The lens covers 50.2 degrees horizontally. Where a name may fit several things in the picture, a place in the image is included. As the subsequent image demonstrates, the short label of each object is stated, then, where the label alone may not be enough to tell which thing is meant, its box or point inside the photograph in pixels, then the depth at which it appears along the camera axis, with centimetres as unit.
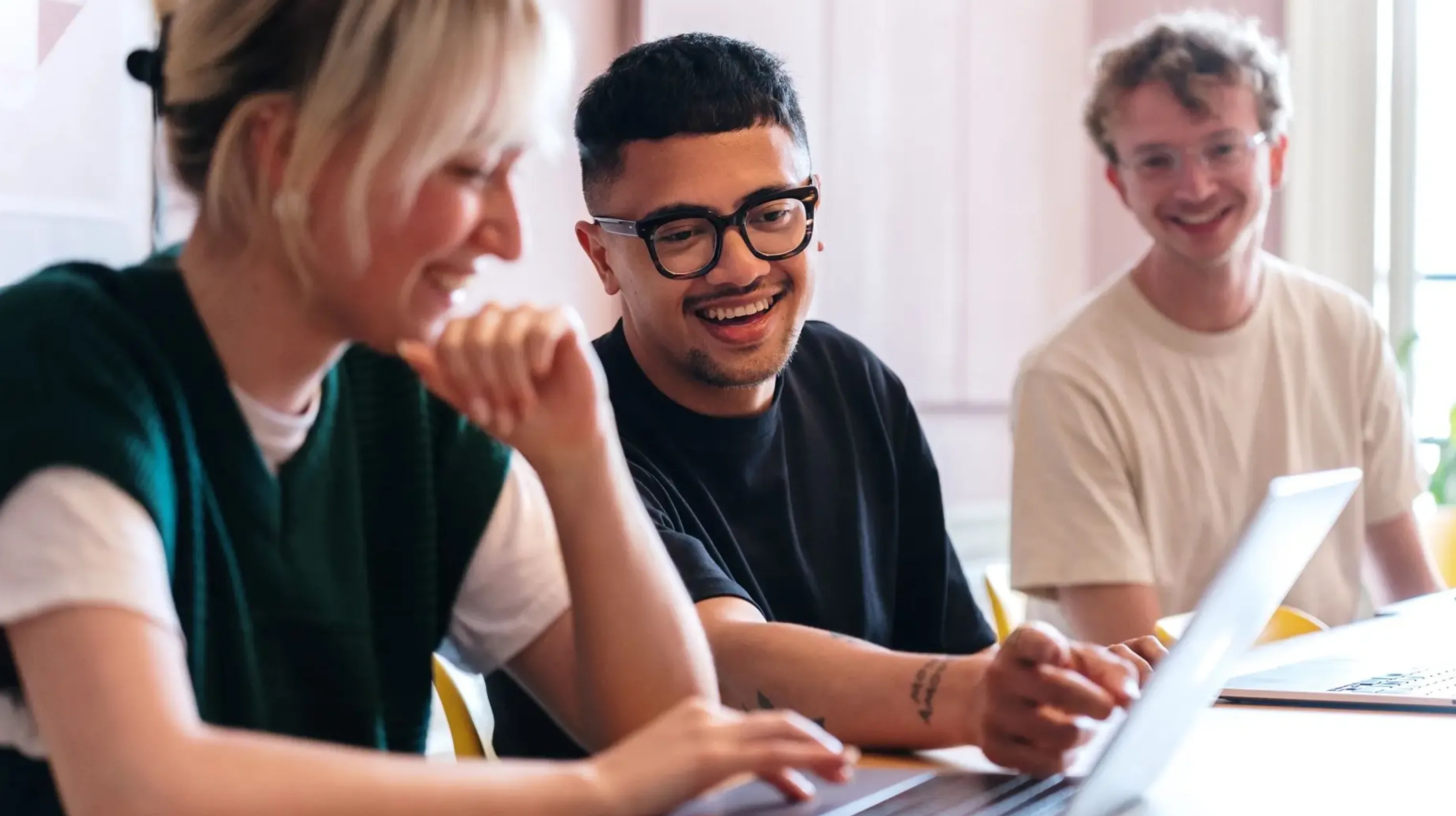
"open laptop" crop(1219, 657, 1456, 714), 141
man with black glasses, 159
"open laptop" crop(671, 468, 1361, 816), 93
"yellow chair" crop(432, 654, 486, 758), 143
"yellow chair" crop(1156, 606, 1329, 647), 210
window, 373
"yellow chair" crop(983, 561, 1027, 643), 217
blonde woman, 88
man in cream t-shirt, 228
